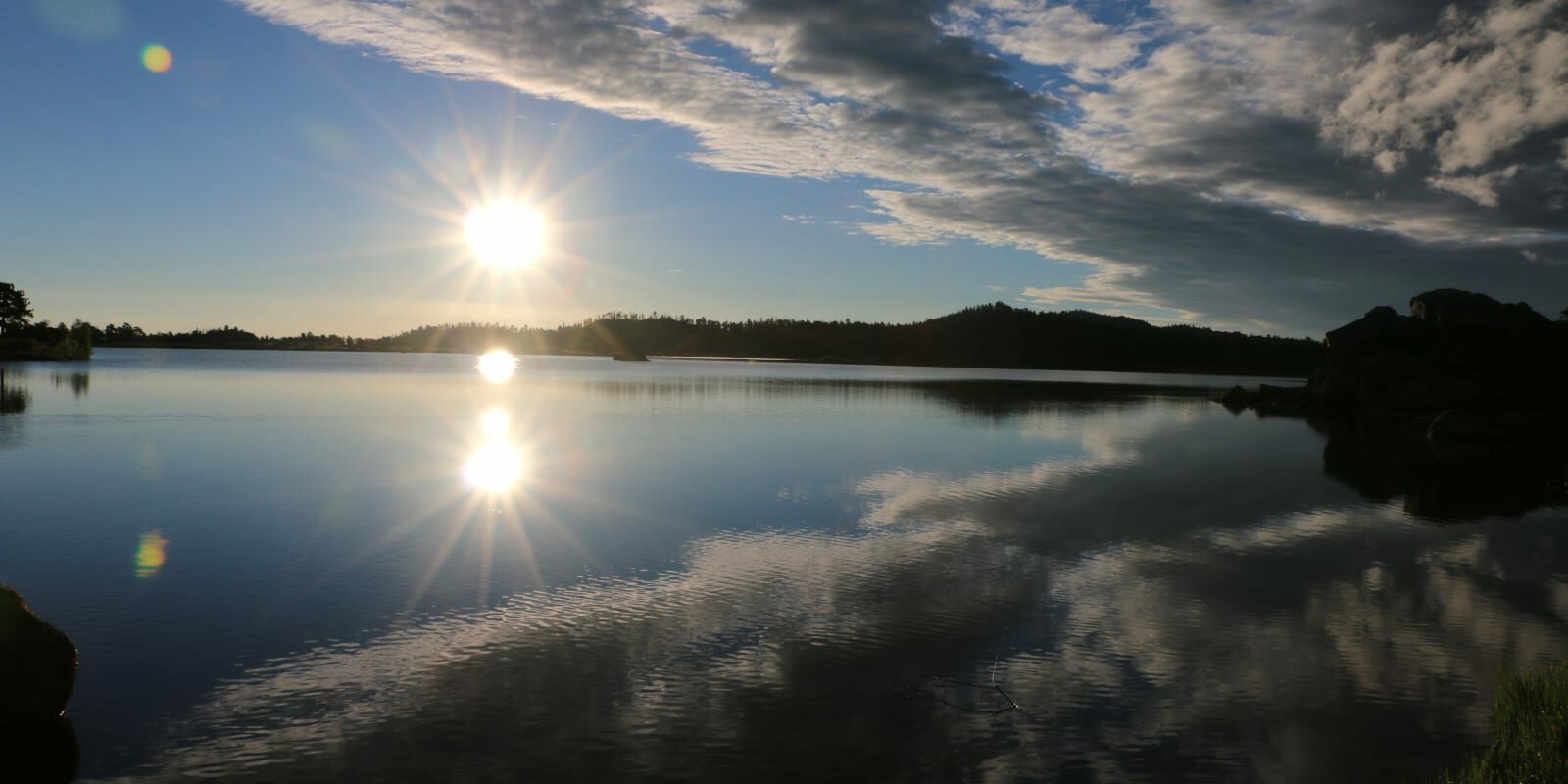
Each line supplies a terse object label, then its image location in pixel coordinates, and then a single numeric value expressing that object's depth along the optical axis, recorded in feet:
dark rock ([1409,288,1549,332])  199.31
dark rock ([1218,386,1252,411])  263.90
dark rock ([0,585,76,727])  32.86
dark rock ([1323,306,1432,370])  221.87
